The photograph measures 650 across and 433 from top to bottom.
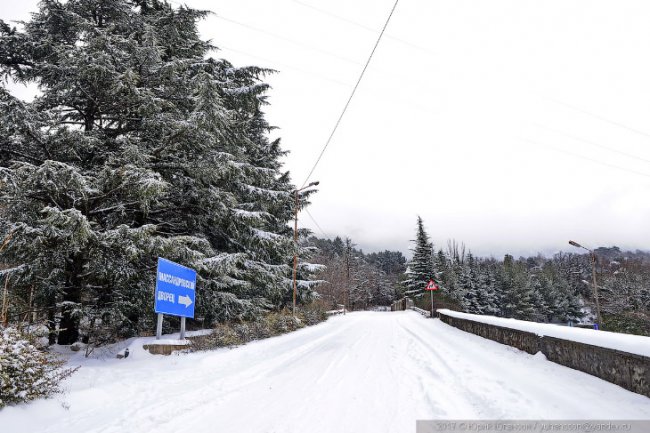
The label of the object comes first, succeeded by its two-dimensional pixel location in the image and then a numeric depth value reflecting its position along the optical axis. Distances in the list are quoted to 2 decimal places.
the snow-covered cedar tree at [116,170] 8.16
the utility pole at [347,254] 63.50
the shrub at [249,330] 10.00
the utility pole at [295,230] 17.18
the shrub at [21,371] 4.17
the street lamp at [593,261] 24.86
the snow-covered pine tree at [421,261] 47.72
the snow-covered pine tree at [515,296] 69.44
